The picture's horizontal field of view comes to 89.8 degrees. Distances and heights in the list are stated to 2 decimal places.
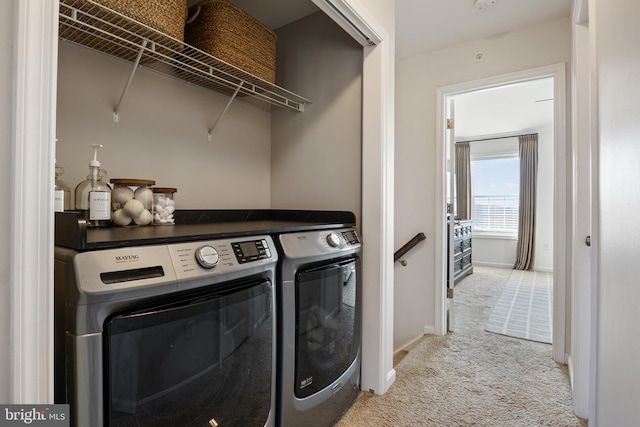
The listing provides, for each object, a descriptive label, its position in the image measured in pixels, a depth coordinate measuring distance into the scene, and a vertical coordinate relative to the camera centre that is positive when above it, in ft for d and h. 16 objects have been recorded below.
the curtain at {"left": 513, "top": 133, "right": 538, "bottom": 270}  18.22 +0.81
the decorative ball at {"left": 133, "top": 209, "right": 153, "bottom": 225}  4.19 -0.07
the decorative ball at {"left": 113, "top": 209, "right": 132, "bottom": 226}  4.08 -0.05
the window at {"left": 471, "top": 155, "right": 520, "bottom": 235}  19.44 +1.24
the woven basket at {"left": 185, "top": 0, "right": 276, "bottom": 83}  4.81 +2.78
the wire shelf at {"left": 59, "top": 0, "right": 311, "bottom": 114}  3.62 +2.23
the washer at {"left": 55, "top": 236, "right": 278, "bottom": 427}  2.32 -1.03
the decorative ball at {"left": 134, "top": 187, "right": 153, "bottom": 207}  4.36 +0.24
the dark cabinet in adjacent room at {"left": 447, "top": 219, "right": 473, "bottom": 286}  14.52 -1.79
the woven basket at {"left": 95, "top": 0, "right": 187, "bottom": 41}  3.58 +2.38
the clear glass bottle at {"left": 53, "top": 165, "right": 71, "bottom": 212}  3.29 +0.21
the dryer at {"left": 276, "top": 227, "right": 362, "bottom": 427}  4.03 -1.59
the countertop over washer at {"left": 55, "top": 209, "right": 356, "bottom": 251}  2.40 -0.18
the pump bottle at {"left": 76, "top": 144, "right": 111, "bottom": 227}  3.74 +0.17
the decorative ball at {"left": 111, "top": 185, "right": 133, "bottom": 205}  4.21 +0.24
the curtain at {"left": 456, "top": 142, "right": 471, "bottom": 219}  20.30 +2.12
